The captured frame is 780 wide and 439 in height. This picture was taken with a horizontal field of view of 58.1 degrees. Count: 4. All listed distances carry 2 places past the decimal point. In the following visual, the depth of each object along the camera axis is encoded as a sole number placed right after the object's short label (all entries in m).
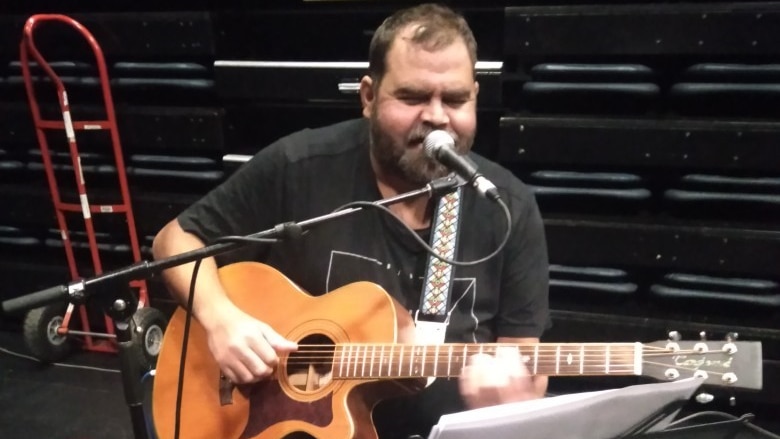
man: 1.28
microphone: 0.94
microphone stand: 0.99
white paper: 0.88
